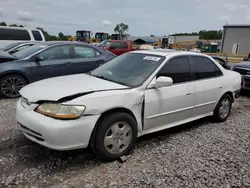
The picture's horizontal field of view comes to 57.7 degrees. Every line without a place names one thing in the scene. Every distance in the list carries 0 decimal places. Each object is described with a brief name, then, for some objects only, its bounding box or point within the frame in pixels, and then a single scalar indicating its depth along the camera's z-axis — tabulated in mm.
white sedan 2732
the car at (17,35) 11320
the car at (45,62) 5902
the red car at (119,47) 13577
